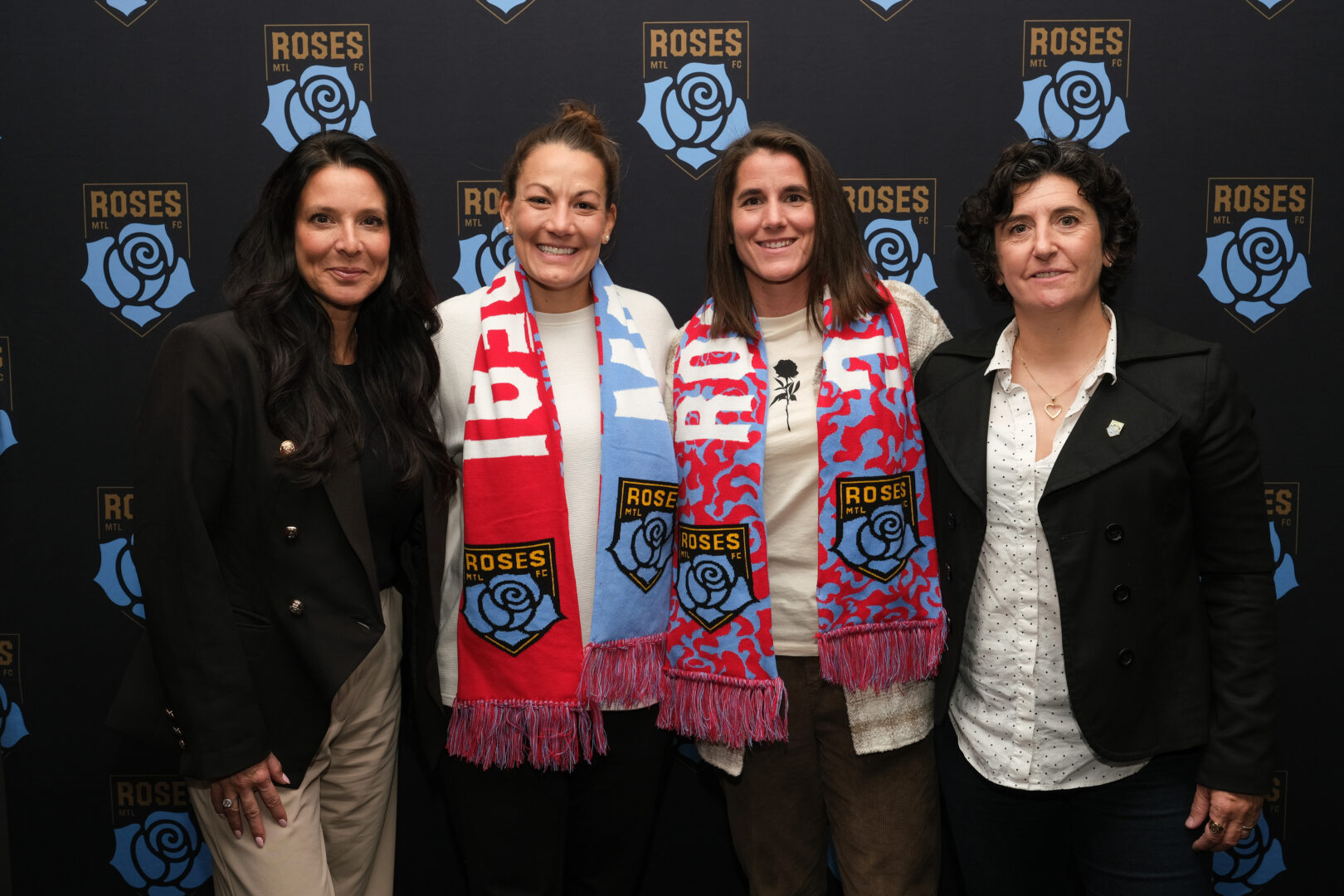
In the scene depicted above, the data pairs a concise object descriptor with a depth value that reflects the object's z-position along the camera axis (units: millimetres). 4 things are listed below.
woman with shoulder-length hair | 1844
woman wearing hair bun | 1854
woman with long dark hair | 1559
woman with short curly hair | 1611
